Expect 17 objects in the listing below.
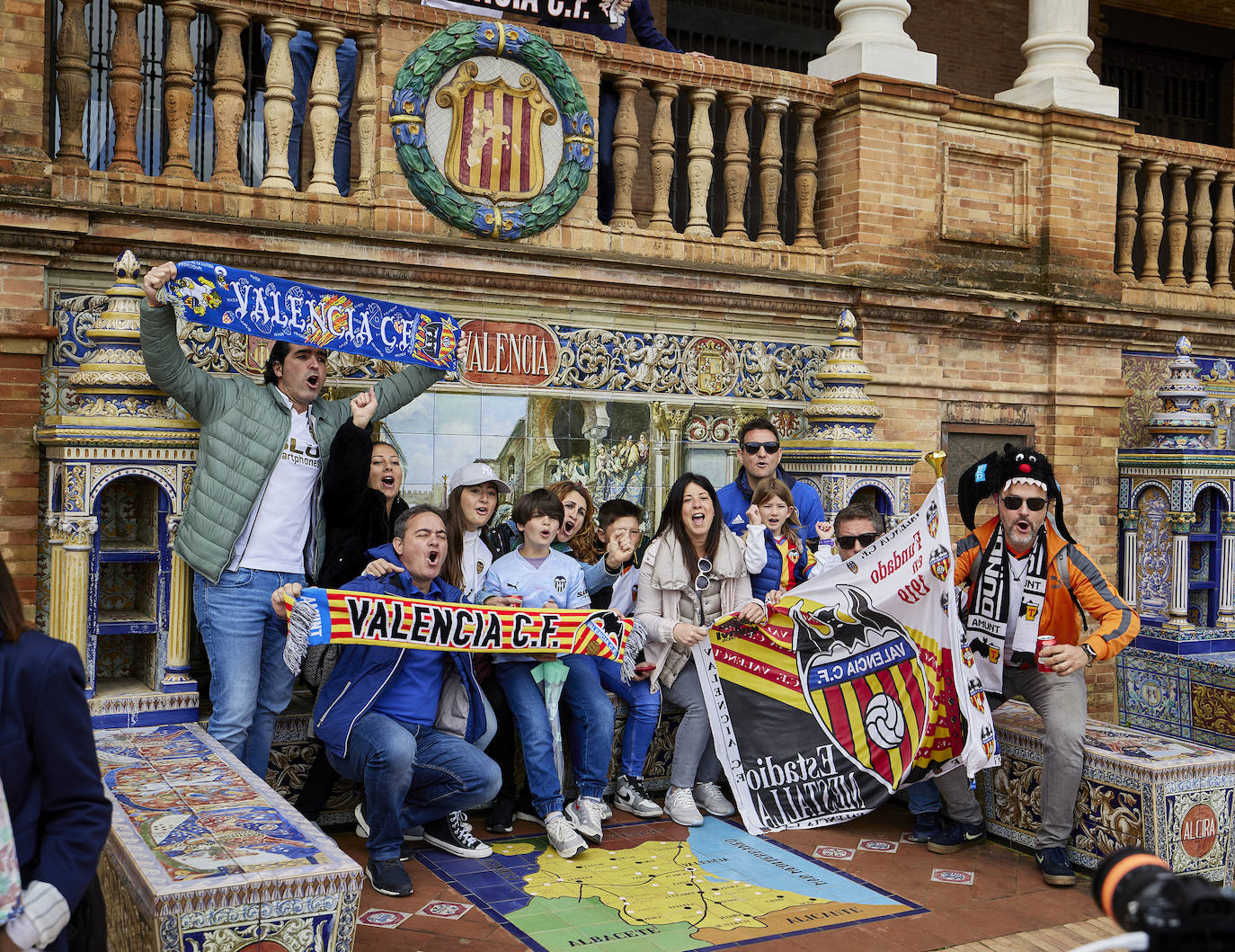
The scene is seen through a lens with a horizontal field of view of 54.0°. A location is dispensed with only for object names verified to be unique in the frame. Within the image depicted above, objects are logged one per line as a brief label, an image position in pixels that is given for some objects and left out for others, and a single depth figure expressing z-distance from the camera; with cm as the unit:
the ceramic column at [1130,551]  1000
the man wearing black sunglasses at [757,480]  724
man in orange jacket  602
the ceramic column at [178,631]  586
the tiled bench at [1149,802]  585
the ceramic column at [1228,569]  966
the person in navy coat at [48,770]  282
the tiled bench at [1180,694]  847
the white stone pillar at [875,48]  930
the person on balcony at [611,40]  862
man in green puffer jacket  559
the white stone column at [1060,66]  1023
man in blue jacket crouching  541
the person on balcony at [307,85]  816
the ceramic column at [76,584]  567
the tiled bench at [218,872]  378
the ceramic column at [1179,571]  941
